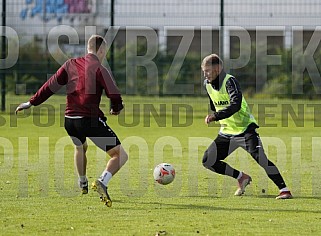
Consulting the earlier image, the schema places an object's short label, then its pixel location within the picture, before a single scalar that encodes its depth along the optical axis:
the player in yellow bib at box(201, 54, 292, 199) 19.22
